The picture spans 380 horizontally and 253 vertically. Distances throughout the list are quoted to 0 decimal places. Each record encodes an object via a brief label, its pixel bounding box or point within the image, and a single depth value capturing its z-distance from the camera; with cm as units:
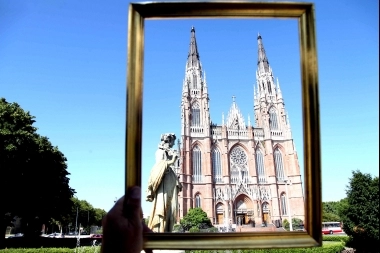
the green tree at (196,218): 3055
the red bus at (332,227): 3478
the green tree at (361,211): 1145
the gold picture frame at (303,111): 105
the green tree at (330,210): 4367
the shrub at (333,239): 1710
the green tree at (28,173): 1653
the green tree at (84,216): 4899
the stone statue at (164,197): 386
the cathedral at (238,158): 3847
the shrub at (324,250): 974
